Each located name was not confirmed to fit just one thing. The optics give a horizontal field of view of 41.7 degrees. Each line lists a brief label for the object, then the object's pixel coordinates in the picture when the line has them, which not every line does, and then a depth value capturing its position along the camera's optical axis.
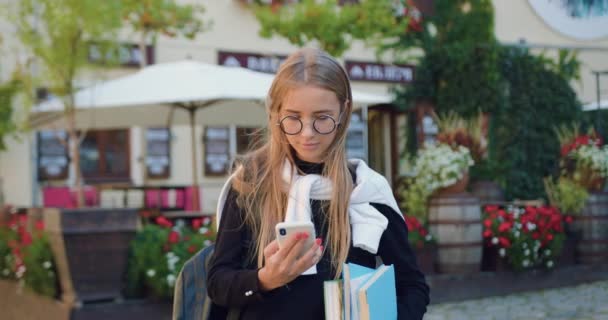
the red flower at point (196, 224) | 6.16
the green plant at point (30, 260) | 5.66
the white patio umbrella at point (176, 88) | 8.09
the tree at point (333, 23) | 11.27
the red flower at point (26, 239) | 5.89
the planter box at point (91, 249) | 5.38
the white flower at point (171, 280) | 5.43
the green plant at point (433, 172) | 6.90
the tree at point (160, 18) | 12.02
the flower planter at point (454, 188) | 7.02
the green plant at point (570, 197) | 7.79
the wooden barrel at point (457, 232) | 6.80
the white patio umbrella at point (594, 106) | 9.43
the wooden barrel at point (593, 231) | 7.73
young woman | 1.75
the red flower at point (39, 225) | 5.88
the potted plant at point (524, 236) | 7.03
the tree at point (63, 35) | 7.22
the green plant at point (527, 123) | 9.61
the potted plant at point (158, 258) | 5.54
